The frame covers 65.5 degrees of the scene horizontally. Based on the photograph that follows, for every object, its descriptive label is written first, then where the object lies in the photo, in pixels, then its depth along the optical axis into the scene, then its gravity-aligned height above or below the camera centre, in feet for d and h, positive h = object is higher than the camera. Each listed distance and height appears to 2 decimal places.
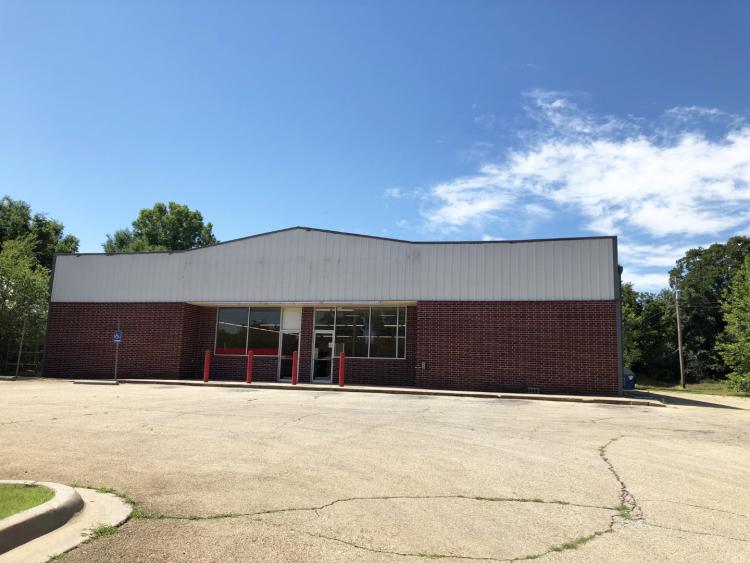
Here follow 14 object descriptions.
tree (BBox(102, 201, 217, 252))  203.00 +41.28
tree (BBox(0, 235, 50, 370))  92.48 +6.80
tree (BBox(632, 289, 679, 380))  206.18 +7.58
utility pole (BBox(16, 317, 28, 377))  89.40 -0.96
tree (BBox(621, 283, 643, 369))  175.90 +9.74
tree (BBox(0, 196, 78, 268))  143.84 +29.12
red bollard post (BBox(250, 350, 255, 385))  75.75 -2.49
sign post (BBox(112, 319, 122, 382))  75.97 +1.01
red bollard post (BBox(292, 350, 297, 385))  76.65 -2.21
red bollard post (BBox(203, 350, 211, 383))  78.30 -2.22
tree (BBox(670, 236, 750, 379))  197.57 +22.24
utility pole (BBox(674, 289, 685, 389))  147.72 +2.76
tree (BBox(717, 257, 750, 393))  101.35 +4.50
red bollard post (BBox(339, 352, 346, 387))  72.43 -1.91
